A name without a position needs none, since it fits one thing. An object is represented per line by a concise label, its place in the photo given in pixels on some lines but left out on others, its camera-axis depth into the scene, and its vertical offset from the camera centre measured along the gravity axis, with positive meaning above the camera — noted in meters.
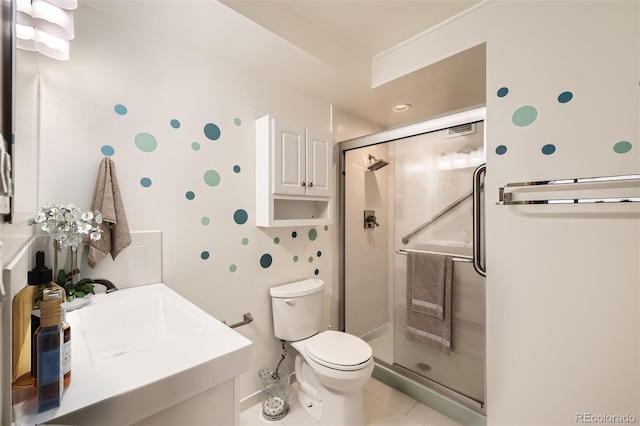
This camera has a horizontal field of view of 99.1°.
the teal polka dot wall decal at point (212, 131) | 1.58 +0.48
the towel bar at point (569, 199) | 1.01 +0.09
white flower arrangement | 0.94 -0.04
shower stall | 1.69 -0.18
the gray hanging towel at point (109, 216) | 1.16 -0.02
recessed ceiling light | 2.30 +0.91
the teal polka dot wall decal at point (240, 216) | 1.70 -0.02
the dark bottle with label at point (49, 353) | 0.48 -0.25
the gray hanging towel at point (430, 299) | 1.78 -0.59
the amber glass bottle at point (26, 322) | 0.49 -0.20
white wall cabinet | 1.72 +0.28
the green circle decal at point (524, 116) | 1.31 +0.47
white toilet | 1.48 -0.82
